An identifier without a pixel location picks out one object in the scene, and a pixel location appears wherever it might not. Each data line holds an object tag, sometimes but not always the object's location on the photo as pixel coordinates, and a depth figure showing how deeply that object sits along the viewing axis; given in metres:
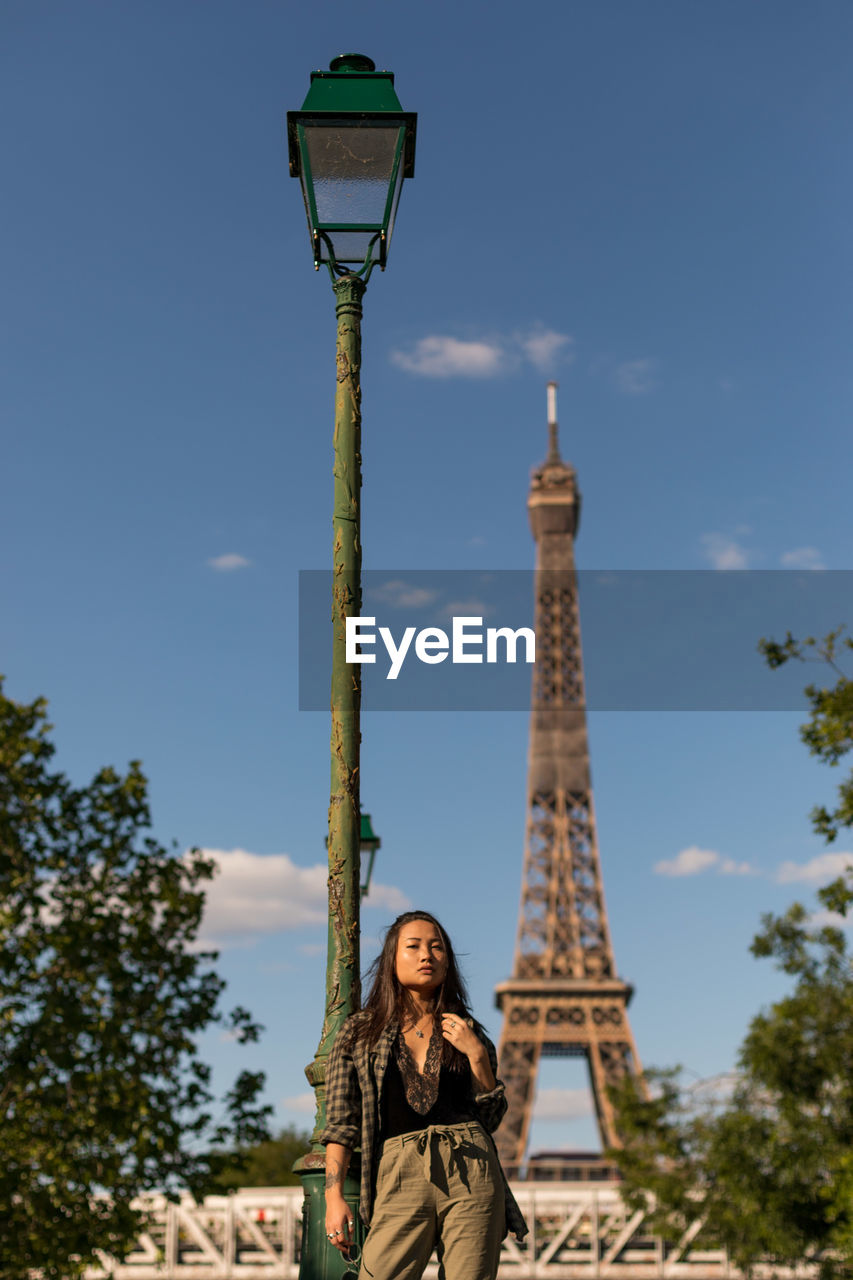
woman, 4.36
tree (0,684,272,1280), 17.88
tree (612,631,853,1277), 19.23
